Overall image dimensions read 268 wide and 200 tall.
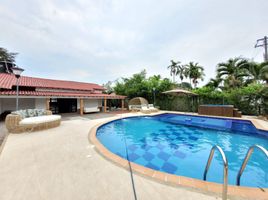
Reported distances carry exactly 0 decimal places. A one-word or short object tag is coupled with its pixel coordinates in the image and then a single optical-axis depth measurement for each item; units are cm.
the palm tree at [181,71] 2984
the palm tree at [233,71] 1644
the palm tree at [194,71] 2686
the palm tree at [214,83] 1858
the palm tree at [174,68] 3036
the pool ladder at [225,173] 178
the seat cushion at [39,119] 690
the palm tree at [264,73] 1057
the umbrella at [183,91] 1322
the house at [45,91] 1108
